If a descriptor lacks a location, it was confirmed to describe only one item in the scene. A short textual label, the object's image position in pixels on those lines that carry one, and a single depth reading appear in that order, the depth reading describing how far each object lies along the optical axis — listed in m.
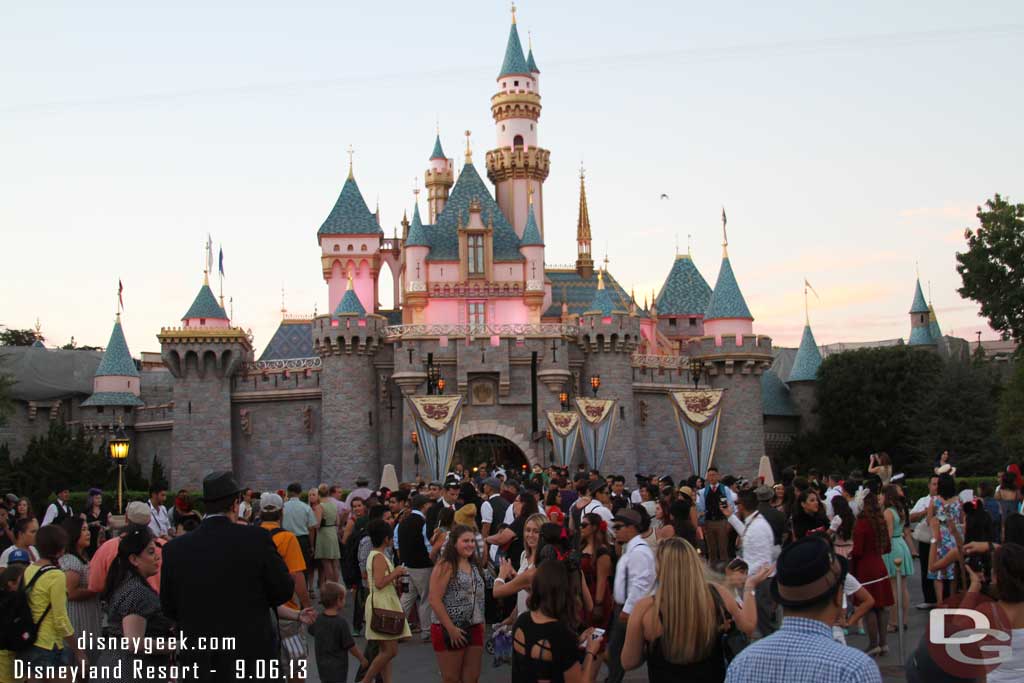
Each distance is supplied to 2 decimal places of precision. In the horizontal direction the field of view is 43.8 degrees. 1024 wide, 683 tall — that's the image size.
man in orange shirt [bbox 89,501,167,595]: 8.26
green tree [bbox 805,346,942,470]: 48.12
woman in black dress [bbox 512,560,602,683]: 6.57
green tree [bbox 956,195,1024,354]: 35.56
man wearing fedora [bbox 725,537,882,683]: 4.07
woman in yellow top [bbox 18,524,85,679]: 7.72
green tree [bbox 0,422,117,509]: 40.84
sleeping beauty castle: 41.62
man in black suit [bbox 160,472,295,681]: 6.29
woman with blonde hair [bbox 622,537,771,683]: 5.69
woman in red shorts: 8.48
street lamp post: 21.09
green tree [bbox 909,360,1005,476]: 44.34
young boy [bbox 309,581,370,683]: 8.24
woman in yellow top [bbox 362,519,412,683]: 8.74
